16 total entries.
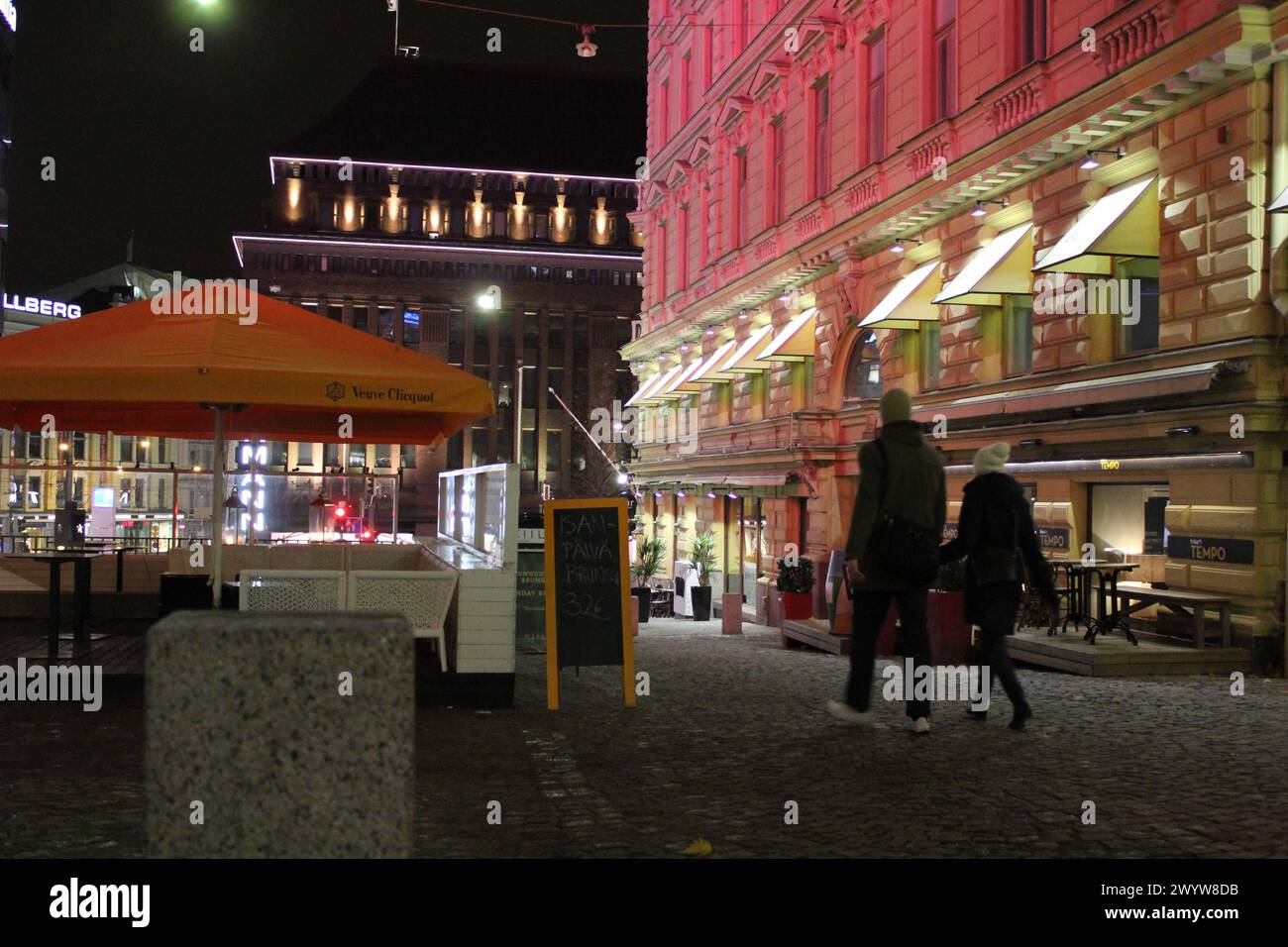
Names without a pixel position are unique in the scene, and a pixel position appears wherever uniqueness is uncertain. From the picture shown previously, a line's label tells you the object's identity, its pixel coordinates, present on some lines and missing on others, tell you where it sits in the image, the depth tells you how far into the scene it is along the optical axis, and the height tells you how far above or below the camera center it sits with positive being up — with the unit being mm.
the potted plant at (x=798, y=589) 19344 -1179
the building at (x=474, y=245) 81562 +16568
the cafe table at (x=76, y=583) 10984 -686
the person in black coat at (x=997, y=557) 8602 -300
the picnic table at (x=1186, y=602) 13109 -918
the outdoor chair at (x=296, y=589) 9625 -600
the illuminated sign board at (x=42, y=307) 44281 +6968
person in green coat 8188 -32
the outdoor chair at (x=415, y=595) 9836 -662
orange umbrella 9438 +1044
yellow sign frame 10203 -812
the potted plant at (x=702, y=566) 28375 -1278
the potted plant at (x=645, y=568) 26753 -1252
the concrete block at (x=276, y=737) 3145 -554
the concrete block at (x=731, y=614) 21594 -1727
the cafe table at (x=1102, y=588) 13578 -818
